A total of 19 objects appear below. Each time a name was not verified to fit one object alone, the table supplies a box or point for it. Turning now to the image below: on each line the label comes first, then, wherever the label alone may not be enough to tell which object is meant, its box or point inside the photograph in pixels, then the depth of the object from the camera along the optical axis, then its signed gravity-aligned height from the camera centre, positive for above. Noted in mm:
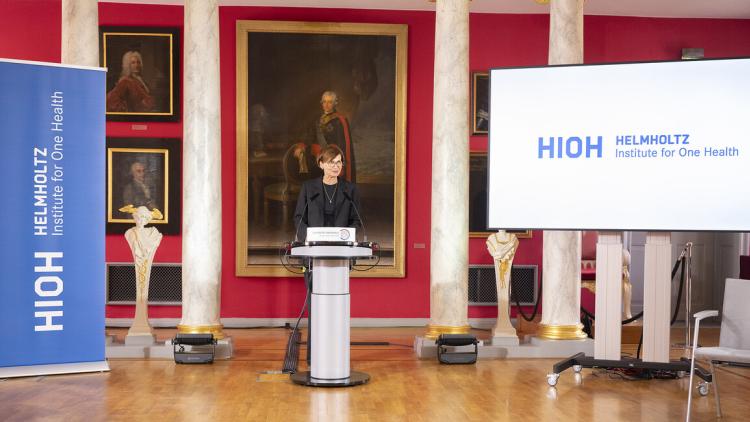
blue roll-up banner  6000 -115
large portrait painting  9992 +970
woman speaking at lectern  6859 +11
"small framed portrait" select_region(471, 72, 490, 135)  10133 +1158
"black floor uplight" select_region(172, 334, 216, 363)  7016 -1239
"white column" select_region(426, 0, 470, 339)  7668 +228
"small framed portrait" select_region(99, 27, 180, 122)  9875 +1580
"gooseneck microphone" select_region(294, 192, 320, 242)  6562 -63
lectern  5461 -607
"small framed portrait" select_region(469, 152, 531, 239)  10078 +105
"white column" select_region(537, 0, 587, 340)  7695 -556
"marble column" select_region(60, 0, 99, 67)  7312 +1493
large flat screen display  5727 +414
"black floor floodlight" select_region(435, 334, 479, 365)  7133 -1261
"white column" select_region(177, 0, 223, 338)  7539 +238
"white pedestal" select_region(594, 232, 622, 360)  6328 -689
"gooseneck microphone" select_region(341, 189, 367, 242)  6393 +34
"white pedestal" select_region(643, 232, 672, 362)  6156 -695
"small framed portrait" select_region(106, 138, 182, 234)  9836 +275
